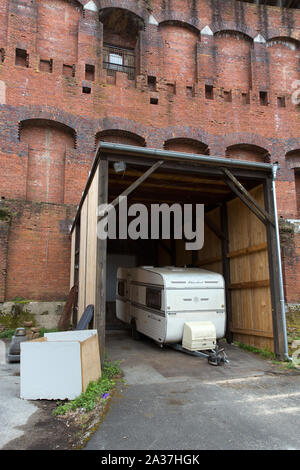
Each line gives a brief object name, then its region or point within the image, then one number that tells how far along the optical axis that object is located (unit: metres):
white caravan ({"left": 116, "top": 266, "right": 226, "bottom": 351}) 8.38
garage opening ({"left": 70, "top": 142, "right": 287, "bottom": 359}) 7.39
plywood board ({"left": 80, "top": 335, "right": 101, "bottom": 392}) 5.33
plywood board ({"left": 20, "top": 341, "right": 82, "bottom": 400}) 5.24
